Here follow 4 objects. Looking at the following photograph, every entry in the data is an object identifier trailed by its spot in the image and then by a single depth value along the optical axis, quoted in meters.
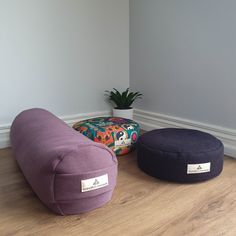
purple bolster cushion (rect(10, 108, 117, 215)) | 0.95
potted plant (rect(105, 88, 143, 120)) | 2.06
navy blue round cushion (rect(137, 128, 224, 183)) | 1.24
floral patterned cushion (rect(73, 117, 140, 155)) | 1.59
